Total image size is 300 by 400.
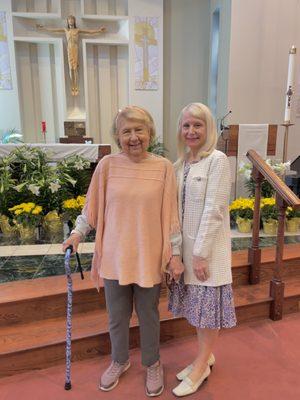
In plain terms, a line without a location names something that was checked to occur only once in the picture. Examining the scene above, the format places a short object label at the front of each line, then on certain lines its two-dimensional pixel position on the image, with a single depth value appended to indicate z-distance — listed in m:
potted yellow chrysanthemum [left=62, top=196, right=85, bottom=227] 3.04
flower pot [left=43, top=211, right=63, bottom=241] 3.04
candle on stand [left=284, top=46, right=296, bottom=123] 2.98
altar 3.55
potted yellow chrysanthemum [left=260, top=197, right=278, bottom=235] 3.14
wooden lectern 3.56
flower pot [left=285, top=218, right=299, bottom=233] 3.22
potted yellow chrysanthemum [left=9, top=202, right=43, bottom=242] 2.87
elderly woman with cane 1.42
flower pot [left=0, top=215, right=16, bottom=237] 2.99
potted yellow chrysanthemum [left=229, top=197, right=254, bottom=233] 3.18
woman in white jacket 1.41
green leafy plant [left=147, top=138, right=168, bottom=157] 5.05
